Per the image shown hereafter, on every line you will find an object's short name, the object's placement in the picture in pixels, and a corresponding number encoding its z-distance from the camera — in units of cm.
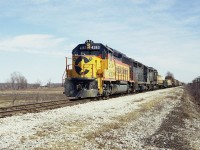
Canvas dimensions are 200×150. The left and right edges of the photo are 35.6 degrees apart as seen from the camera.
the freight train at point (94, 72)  2031
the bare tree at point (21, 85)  18492
